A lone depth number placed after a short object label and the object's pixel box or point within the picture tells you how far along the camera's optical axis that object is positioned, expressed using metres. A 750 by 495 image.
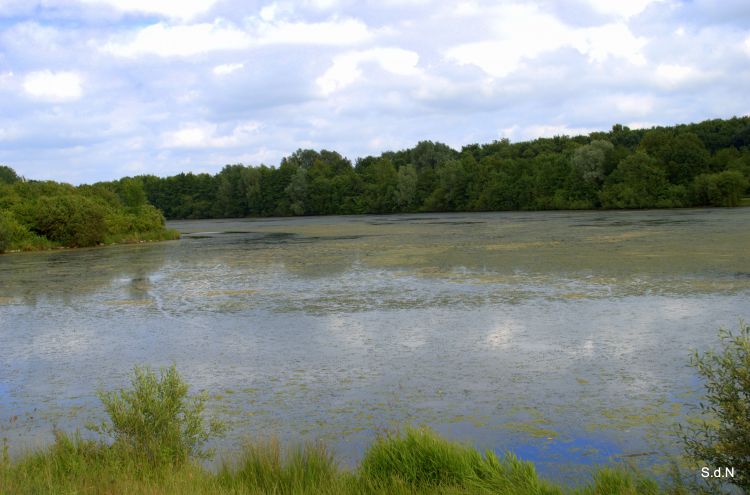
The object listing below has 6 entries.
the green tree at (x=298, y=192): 100.19
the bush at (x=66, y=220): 35.22
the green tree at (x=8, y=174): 89.44
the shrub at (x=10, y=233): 32.47
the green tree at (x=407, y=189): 91.75
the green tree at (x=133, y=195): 46.84
